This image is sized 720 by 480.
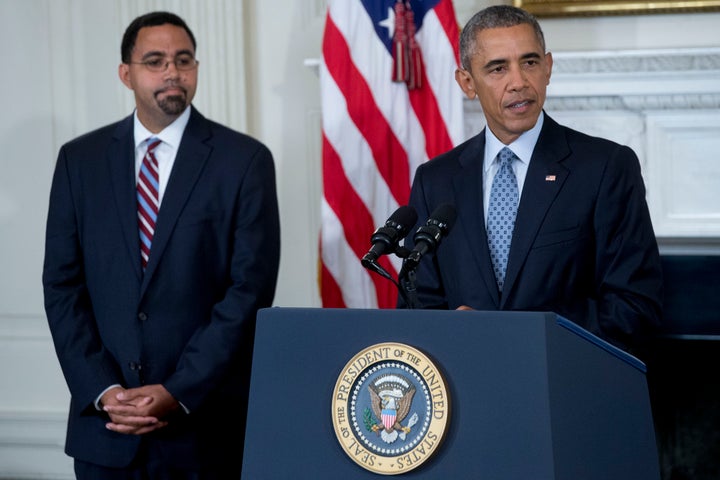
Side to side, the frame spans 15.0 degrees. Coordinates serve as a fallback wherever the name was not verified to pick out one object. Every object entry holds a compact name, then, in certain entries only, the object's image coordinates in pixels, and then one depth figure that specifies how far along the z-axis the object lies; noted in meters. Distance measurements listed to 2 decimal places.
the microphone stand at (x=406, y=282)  3.96
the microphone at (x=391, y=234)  3.95
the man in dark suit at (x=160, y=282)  4.79
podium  3.82
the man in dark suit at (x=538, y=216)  4.36
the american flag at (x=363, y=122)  5.38
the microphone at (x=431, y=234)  3.94
